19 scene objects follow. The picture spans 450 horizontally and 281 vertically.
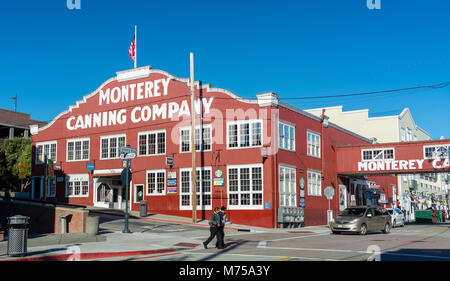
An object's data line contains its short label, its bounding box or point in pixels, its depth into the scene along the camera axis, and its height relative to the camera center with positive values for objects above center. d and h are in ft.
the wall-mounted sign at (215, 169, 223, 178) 112.57 +2.68
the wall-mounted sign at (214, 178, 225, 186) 112.16 +0.53
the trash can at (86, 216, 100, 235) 71.61 -5.99
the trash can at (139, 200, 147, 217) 110.01 -5.69
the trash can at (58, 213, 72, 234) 76.18 -6.14
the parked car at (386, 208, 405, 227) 121.19 -8.93
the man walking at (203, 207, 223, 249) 58.75 -5.35
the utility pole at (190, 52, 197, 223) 102.53 +4.41
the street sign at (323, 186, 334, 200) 106.22 -1.89
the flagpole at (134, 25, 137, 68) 132.73 +38.61
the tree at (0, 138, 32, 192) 167.01 +11.19
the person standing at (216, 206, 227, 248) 58.85 -4.89
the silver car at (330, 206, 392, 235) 84.64 -6.83
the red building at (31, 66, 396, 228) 108.58 +8.48
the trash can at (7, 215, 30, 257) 46.01 -5.06
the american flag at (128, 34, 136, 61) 133.47 +38.11
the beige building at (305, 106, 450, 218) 209.77 +25.58
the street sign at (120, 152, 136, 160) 82.31 +5.20
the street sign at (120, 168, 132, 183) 79.50 +1.64
